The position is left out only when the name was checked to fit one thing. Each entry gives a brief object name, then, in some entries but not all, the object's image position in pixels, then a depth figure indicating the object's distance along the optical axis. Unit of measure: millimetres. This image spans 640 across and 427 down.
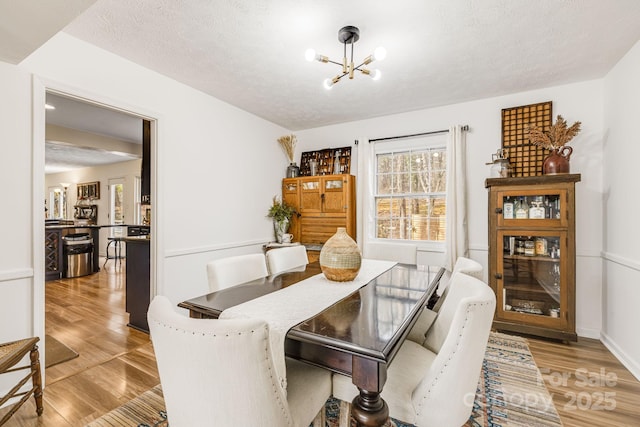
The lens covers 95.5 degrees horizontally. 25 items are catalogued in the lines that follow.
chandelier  1985
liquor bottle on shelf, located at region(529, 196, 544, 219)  2861
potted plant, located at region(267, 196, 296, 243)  4152
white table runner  1134
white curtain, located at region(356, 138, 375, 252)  3969
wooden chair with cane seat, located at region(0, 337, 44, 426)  1522
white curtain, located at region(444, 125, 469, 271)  3369
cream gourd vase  1866
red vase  2801
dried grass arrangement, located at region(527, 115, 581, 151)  2770
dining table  1018
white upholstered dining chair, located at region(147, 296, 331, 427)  816
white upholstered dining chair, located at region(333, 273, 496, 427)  1062
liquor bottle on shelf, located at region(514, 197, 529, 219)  2910
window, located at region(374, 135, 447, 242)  3689
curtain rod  3447
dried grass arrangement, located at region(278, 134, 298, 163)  4387
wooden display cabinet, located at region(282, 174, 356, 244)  3971
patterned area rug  1729
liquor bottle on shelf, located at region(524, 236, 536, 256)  2932
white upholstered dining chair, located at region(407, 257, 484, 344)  1641
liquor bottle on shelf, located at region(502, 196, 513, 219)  2963
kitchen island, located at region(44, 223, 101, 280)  5094
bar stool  7009
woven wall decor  3086
